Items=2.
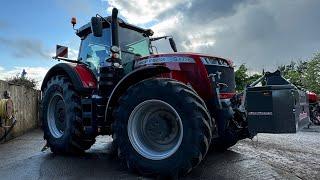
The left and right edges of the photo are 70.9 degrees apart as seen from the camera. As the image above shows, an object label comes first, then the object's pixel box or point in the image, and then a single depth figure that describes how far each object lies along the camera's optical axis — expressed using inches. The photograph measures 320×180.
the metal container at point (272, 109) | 109.7
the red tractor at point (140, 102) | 112.2
